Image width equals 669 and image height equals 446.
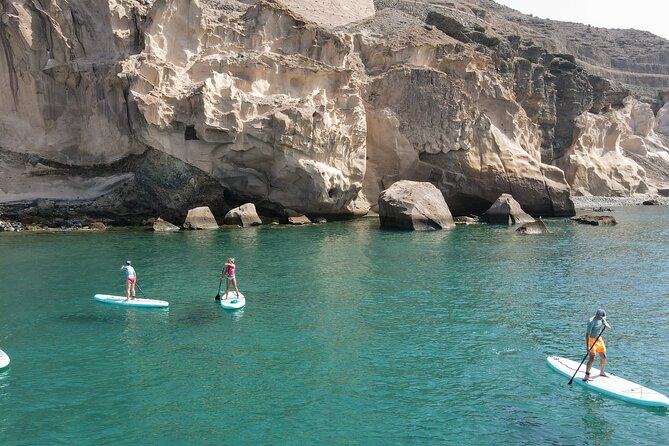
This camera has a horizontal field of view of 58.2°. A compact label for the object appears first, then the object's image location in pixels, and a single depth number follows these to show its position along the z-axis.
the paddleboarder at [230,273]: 18.62
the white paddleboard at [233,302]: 17.69
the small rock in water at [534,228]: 35.91
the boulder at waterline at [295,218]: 40.28
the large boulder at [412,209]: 37.72
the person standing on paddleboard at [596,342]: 12.06
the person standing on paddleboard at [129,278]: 18.41
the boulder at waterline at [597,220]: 41.34
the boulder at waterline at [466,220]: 42.47
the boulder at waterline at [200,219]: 37.06
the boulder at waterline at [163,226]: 36.45
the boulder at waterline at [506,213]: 41.78
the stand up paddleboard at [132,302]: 17.81
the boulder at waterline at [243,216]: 38.31
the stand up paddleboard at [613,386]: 11.08
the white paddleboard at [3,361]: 12.57
